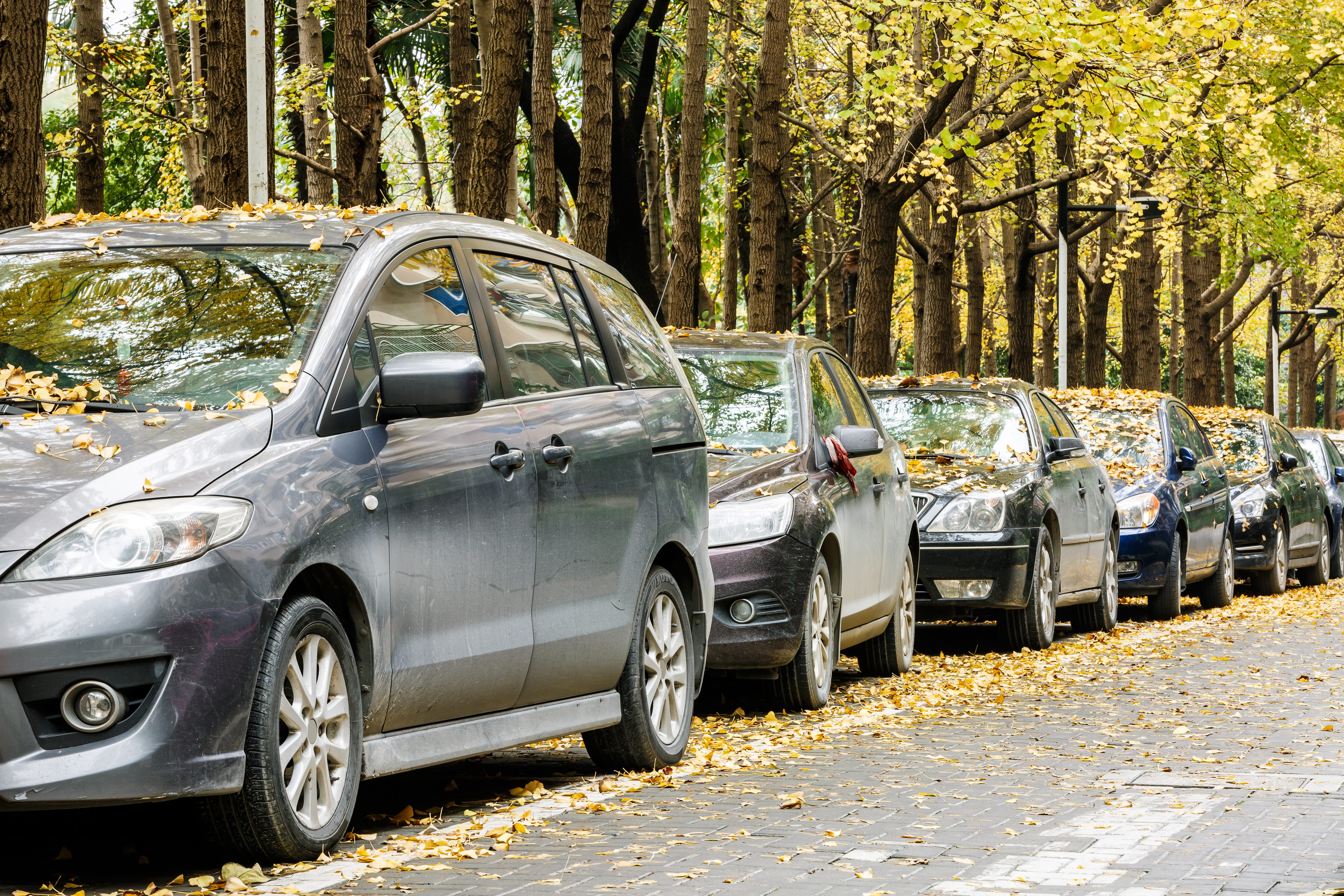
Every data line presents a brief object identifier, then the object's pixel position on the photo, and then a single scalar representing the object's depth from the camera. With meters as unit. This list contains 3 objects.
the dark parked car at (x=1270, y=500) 19.83
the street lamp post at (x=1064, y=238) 27.45
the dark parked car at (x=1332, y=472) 24.42
